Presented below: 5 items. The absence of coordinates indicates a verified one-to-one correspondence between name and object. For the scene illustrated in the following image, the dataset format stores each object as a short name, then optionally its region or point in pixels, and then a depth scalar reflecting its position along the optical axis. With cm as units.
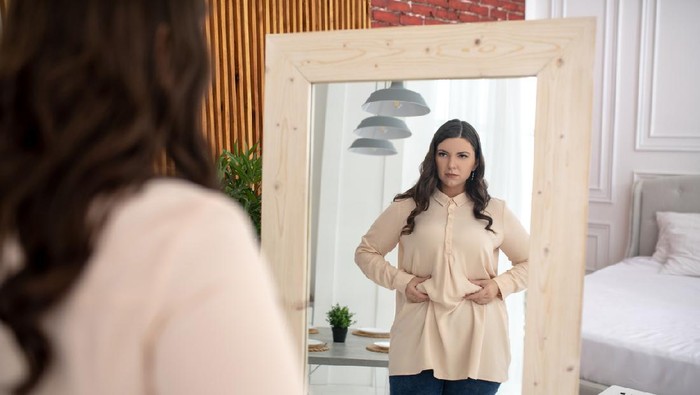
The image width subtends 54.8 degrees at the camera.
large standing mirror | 189
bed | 282
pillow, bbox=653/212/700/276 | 434
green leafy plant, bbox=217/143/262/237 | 293
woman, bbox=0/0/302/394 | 58
